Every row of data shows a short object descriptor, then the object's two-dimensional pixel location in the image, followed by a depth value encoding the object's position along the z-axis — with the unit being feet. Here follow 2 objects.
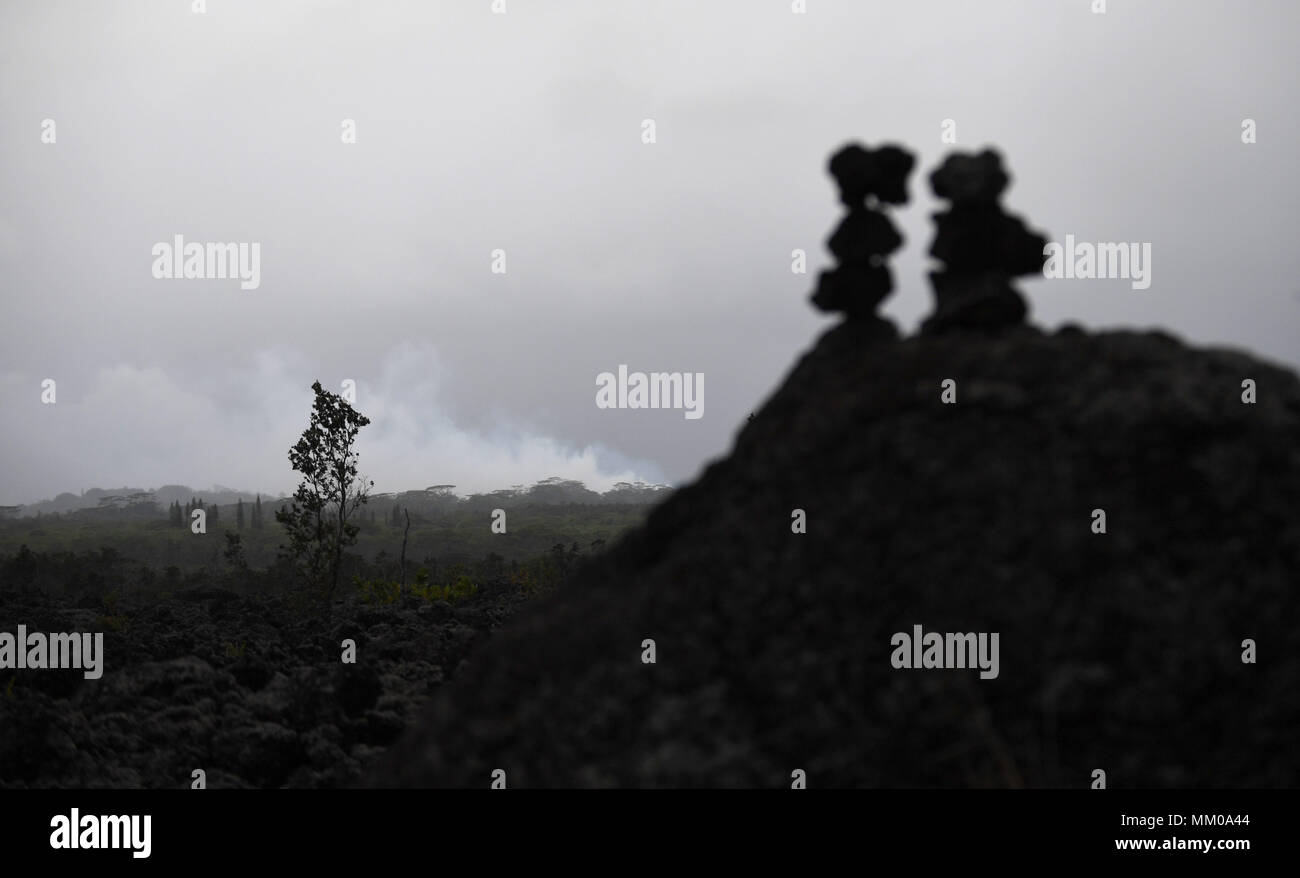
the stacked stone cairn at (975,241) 25.79
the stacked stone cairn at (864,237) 27.71
